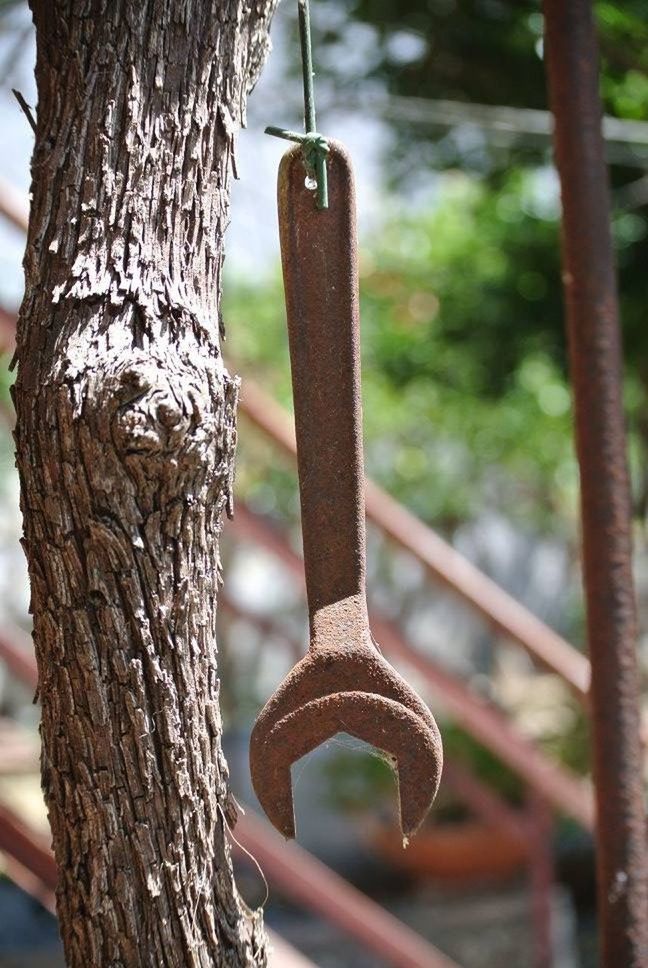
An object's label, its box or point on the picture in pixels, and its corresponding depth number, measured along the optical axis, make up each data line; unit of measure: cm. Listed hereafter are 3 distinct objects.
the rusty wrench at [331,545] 113
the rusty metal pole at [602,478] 127
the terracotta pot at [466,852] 479
